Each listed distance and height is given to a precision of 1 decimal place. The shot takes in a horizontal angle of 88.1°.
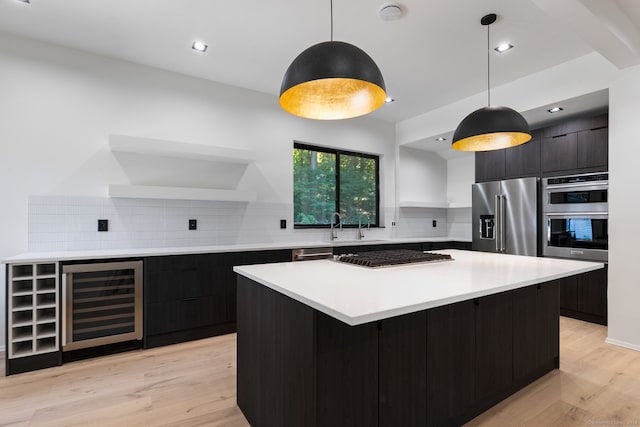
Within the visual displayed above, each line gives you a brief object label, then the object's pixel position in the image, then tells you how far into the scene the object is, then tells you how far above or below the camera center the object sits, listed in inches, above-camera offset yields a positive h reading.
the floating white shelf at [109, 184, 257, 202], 121.8 +8.6
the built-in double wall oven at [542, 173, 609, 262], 135.1 +0.3
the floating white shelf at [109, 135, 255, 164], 121.2 +25.6
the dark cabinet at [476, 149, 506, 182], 172.8 +27.5
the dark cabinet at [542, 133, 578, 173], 145.9 +29.3
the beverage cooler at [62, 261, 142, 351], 104.0 -29.4
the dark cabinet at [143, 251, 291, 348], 116.0 -29.9
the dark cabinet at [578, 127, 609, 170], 135.6 +29.0
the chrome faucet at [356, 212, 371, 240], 188.3 -6.8
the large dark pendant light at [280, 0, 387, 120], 58.0 +25.9
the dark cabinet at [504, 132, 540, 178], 159.0 +28.3
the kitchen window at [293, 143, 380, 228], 179.0 +17.1
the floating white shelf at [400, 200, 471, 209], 209.0 +7.4
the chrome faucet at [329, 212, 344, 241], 176.6 -7.3
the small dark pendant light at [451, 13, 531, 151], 84.6 +24.0
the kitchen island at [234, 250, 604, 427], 51.5 -23.9
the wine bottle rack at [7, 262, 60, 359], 96.7 -28.7
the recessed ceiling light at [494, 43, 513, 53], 119.6 +62.1
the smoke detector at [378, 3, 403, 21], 97.0 +61.4
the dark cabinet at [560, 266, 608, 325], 136.8 -34.4
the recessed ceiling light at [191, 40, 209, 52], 118.6 +61.6
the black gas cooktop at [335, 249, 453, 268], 82.6 -11.4
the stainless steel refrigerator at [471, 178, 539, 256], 157.4 +0.2
